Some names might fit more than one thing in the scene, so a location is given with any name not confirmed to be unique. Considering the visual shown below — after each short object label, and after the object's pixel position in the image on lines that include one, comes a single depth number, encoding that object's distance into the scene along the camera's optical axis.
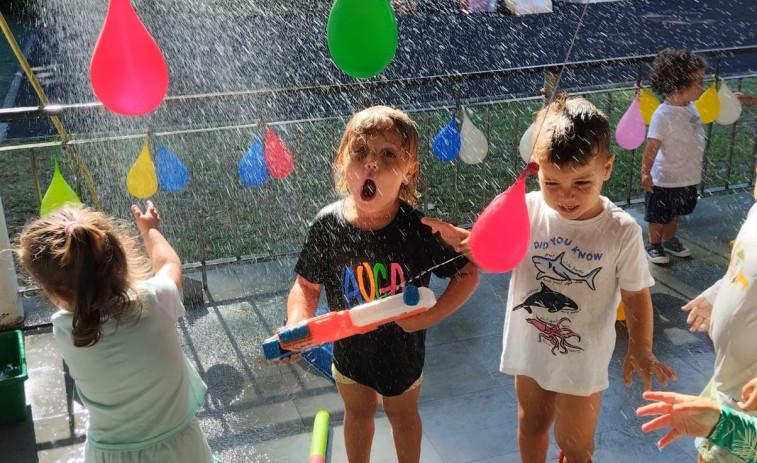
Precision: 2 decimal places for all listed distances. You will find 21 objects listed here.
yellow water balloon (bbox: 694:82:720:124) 5.83
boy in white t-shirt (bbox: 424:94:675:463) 2.61
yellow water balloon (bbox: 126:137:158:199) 4.53
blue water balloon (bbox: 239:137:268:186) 4.79
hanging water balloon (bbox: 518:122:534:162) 4.99
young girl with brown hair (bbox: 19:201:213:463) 2.29
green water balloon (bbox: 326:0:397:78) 3.29
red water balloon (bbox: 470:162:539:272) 2.41
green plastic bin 3.75
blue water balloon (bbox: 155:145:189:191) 4.70
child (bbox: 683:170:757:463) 2.46
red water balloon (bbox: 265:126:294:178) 4.80
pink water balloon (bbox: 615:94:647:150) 5.60
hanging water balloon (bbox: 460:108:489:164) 5.59
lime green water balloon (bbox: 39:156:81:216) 4.05
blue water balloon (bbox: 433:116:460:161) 5.38
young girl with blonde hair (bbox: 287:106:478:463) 2.63
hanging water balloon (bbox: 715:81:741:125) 6.04
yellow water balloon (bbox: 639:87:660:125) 5.82
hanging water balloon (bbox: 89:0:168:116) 2.90
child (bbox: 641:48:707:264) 5.30
